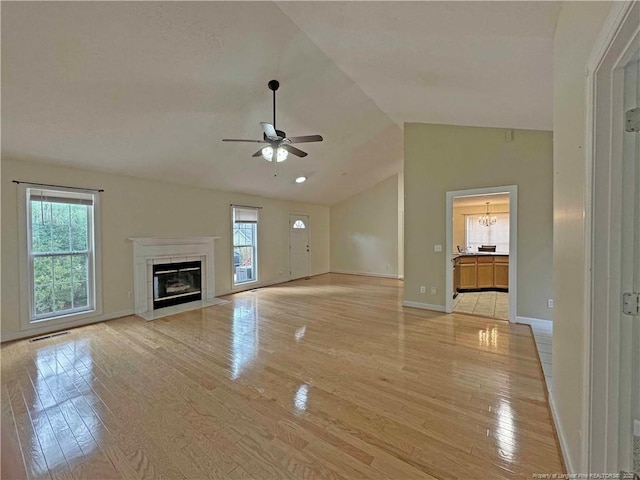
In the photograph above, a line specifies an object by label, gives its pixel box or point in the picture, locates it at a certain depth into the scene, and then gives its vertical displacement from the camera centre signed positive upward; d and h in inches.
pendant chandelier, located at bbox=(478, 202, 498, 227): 311.9 +18.4
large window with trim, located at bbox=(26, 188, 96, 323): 155.2 -9.2
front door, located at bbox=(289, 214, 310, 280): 335.3 -10.5
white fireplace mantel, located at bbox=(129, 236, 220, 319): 197.3 -15.9
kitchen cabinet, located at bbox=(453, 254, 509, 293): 249.6 -31.7
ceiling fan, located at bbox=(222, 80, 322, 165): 127.8 +44.6
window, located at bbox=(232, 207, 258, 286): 271.6 -8.0
